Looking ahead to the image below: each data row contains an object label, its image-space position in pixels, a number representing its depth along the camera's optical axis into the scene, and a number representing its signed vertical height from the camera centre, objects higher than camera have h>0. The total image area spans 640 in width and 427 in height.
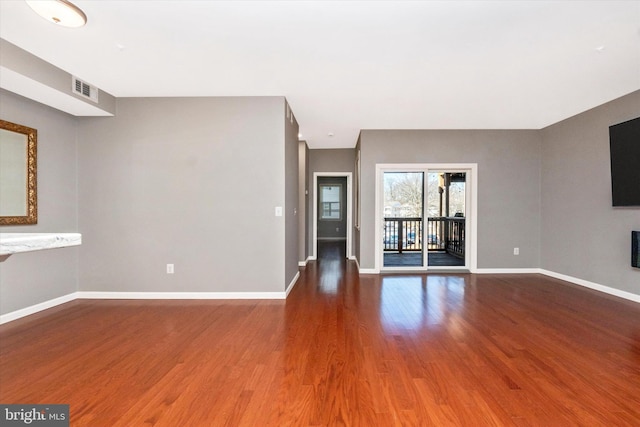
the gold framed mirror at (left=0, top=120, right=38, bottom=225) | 2.86 +0.41
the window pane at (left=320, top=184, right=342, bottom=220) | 10.29 +0.43
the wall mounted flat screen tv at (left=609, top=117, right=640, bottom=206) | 3.37 +0.64
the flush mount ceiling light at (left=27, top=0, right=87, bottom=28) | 1.86 +1.40
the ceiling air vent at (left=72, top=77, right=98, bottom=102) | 3.04 +1.39
